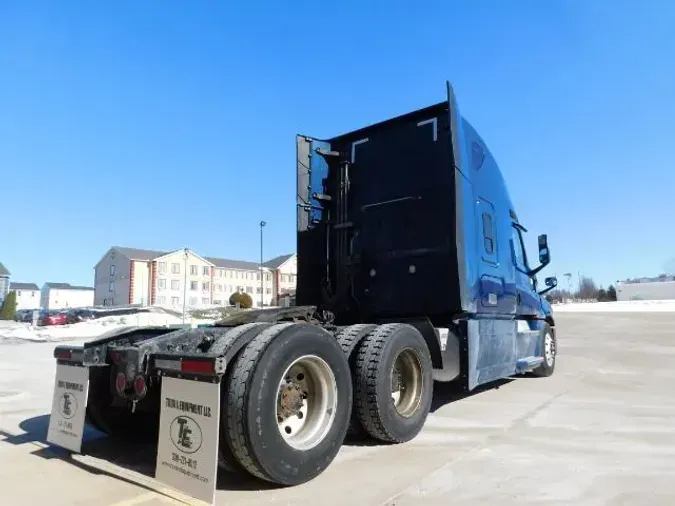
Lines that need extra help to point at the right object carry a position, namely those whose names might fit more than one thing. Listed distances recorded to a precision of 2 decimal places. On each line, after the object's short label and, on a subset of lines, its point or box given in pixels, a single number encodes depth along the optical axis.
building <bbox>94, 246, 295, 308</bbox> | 81.44
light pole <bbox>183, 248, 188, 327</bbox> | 80.21
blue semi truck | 3.67
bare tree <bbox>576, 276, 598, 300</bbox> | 111.81
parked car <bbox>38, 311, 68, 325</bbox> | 32.34
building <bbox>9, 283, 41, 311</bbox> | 111.62
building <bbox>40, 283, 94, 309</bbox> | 105.06
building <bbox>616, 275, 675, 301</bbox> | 90.69
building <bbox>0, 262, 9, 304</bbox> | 98.69
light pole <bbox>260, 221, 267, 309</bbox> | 57.80
